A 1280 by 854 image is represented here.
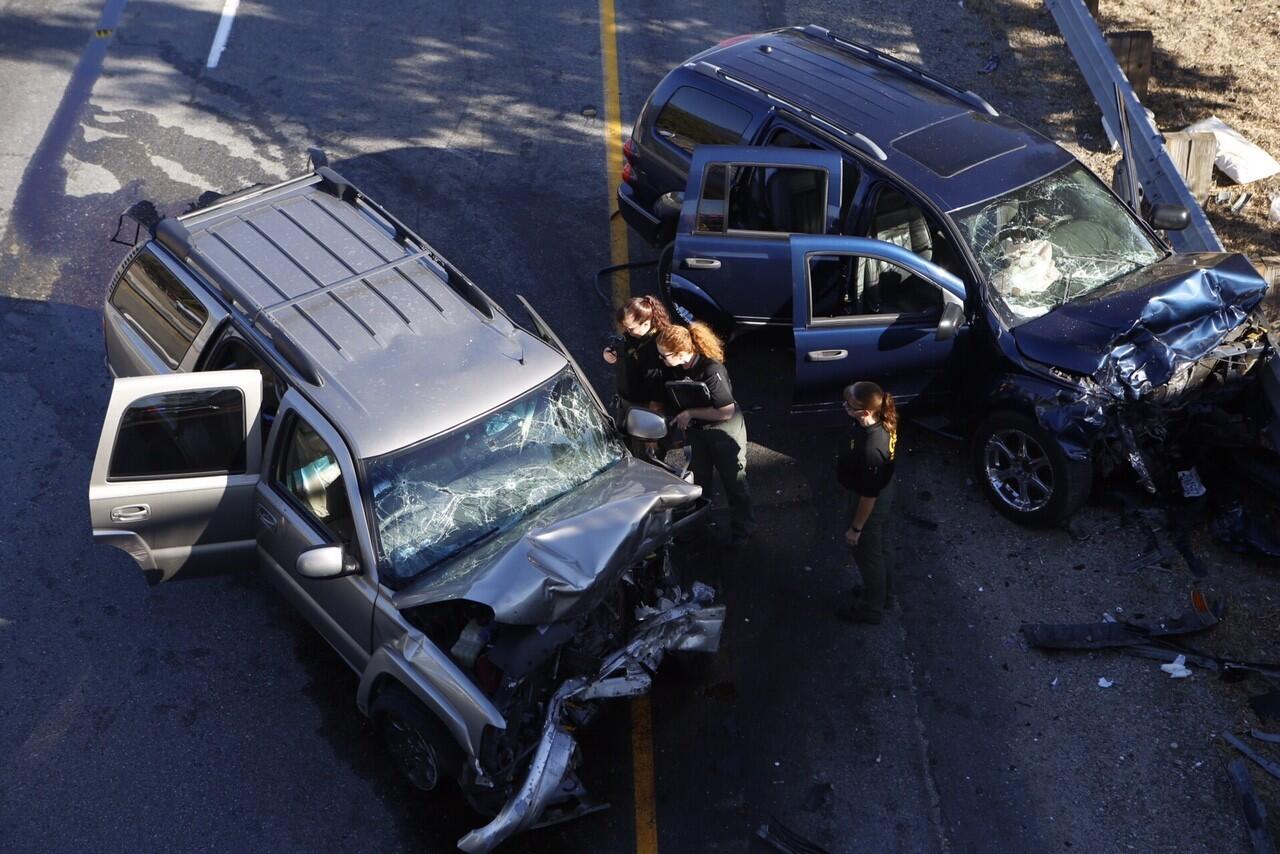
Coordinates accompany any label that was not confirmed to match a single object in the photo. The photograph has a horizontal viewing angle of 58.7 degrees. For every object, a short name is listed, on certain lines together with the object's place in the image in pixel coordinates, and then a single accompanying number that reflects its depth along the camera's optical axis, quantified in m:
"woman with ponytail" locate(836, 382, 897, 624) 6.39
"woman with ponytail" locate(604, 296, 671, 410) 7.03
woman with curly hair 6.91
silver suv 5.56
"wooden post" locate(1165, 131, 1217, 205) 10.12
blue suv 7.20
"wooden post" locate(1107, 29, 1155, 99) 11.59
